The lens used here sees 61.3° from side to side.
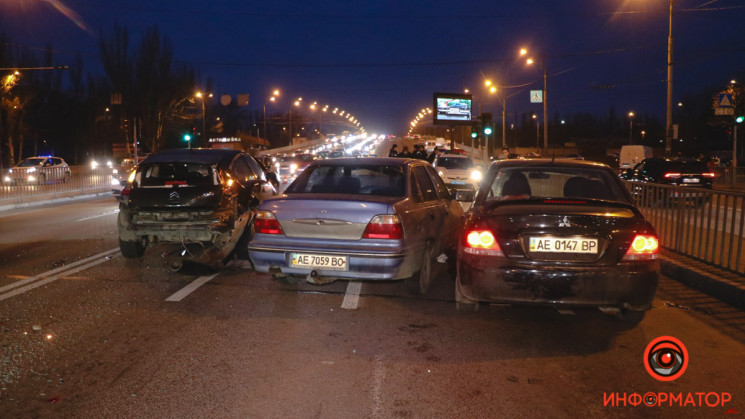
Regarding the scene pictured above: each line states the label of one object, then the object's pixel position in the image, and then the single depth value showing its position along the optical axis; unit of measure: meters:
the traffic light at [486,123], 31.31
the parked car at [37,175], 22.27
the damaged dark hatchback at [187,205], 8.62
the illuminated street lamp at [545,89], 41.93
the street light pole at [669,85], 27.94
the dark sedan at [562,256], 5.27
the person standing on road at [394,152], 22.62
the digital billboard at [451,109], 48.53
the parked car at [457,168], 26.47
